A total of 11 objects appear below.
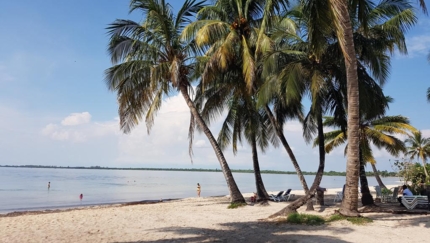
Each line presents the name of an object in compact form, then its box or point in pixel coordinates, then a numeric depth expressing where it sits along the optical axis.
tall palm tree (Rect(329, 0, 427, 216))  9.73
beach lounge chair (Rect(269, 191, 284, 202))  18.08
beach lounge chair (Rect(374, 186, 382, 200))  17.34
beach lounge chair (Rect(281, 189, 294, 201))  18.40
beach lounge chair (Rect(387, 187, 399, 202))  15.92
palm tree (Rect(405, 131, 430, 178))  32.44
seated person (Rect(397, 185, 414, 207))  13.11
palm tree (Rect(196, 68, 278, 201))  16.09
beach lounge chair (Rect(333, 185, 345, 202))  17.76
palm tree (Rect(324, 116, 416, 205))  19.20
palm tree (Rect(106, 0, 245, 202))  14.86
